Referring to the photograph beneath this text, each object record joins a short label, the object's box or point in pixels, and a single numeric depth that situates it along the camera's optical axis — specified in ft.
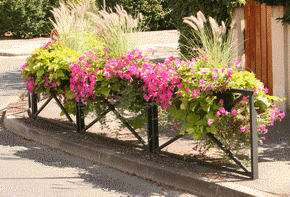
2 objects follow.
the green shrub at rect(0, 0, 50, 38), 190.18
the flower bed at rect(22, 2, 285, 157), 30.66
